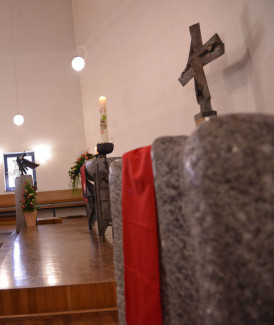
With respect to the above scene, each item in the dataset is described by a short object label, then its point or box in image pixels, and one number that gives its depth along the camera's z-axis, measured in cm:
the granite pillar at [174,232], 89
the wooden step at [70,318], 197
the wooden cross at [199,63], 325
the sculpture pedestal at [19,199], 649
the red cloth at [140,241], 102
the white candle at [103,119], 325
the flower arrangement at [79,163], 530
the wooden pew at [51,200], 929
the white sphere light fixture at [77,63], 767
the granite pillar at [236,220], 66
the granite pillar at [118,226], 128
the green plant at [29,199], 619
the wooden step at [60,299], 212
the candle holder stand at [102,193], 338
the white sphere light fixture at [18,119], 912
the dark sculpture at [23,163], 637
